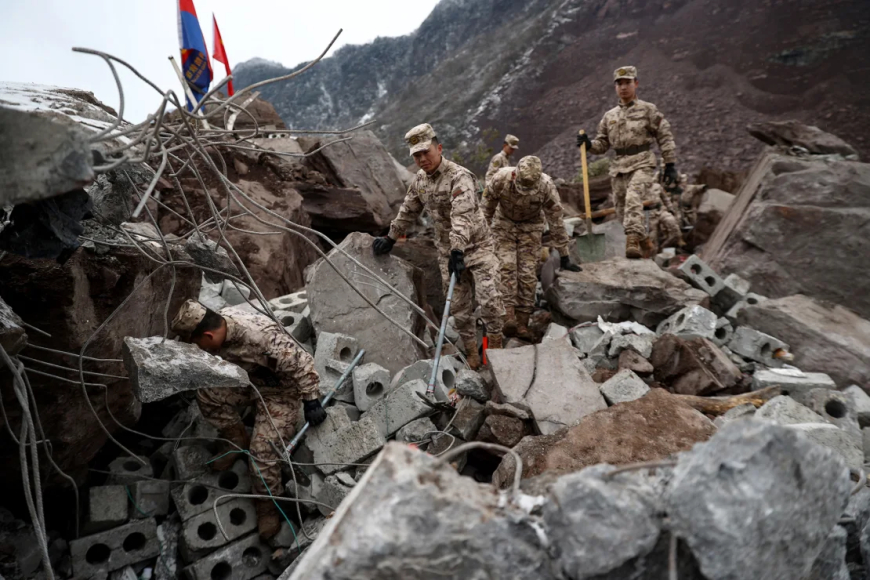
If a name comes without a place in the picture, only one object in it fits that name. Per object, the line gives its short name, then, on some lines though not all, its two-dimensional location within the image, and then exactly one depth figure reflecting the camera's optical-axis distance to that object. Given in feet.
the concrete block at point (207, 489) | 10.59
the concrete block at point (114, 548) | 10.25
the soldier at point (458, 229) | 13.60
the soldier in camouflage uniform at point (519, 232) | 15.40
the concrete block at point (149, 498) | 11.01
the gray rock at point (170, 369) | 7.69
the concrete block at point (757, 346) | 12.77
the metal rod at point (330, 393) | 10.66
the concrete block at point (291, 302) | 16.46
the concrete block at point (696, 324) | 13.50
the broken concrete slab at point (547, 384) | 10.18
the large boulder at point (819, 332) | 11.84
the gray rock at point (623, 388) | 10.64
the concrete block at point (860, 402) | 10.20
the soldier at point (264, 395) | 10.09
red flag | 28.43
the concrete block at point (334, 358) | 12.80
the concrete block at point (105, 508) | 10.48
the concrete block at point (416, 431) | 10.73
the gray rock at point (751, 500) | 3.24
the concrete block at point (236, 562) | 10.01
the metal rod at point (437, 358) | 11.56
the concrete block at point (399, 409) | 11.16
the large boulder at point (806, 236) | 14.98
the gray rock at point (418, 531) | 3.08
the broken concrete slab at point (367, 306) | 14.57
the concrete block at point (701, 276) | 15.90
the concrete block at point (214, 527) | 10.18
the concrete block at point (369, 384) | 12.34
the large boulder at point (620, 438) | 7.72
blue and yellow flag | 23.03
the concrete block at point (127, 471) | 11.16
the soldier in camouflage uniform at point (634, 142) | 19.11
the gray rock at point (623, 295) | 15.53
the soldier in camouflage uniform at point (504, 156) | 25.64
